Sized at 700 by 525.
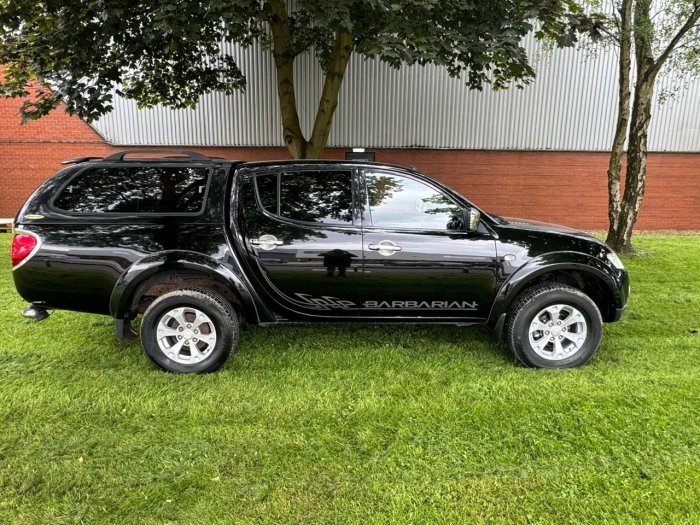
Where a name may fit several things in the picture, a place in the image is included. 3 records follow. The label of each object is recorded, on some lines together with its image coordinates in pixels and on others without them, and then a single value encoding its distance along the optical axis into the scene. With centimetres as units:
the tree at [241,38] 539
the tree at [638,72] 794
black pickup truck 371
